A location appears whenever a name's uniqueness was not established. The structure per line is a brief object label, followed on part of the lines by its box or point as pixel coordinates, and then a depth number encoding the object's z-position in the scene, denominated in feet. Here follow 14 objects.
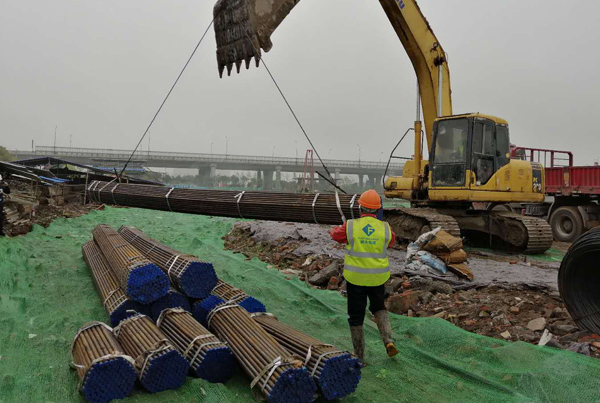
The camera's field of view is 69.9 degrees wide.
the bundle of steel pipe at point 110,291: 14.84
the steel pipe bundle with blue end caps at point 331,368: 11.15
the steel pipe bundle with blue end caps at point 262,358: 10.63
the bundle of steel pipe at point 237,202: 20.56
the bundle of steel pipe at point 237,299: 15.59
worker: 13.67
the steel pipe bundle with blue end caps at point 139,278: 14.46
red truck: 41.75
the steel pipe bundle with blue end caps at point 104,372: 10.26
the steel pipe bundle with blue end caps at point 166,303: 15.08
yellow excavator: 32.07
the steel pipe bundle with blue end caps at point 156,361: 10.93
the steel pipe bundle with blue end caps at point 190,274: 15.55
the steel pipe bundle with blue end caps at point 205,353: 11.84
